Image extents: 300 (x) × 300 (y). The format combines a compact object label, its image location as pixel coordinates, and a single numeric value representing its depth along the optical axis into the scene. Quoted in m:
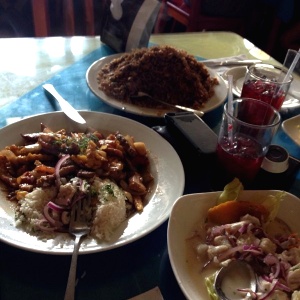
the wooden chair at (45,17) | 2.54
